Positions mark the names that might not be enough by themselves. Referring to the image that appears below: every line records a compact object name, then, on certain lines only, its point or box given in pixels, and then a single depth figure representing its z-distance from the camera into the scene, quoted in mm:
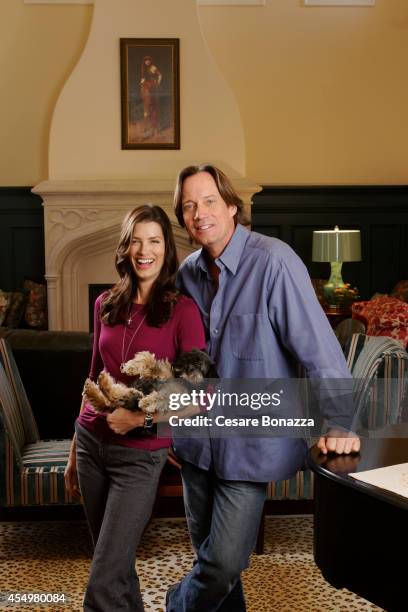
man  1851
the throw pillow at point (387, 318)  4059
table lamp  6492
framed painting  6961
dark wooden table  1400
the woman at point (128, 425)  1924
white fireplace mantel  6781
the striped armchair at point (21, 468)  3086
